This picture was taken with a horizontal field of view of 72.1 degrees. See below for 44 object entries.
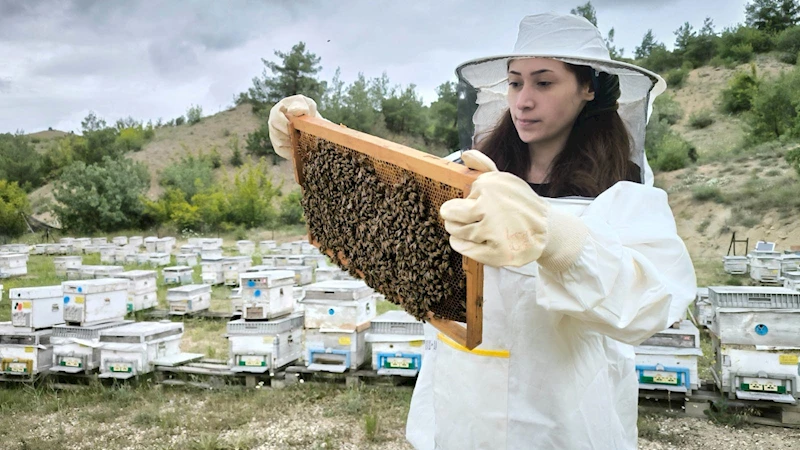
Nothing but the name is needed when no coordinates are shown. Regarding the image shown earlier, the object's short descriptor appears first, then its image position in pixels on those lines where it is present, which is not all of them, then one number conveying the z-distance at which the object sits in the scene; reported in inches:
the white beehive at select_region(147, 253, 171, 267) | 600.4
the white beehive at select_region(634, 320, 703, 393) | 203.8
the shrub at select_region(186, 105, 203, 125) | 2406.4
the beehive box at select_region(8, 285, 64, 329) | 255.3
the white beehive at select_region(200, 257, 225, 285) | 487.5
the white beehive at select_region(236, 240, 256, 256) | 682.8
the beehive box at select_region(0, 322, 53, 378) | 248.4
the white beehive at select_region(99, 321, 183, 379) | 237.9
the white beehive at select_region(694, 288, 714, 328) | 304.7
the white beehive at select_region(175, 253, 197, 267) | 575.5
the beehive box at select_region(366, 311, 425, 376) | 227.6
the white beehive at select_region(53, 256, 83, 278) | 561.5
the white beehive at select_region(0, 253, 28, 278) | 557.9
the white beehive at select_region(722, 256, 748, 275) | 501.4
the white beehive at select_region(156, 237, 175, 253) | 706.3
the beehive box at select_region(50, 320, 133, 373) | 243.3
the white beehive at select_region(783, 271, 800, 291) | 308.0
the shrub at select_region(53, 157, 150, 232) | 1195.3
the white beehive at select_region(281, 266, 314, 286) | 463.5
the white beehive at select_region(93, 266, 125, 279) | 446.9
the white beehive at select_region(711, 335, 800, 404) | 195.2
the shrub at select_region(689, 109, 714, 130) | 1349.7
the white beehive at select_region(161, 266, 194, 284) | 484.2
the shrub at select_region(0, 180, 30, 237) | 1085.1
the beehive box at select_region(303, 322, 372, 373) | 235.5
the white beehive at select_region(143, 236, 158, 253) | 714.8
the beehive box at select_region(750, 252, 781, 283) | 444.1
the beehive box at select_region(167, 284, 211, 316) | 369.1
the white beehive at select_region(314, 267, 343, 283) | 410.6
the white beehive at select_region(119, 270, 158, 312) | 377.7
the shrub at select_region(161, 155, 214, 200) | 1472.7
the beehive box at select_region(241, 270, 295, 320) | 270.5
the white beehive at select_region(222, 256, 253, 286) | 493.0
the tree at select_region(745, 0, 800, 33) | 1702.8
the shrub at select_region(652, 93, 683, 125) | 1397.6
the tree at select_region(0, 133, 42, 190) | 1657.2
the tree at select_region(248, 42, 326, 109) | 1780.3
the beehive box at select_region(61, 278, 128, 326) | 259.3
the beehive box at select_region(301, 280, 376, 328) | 231.6
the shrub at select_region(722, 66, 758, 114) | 1312.7
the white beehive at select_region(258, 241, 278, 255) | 714.2
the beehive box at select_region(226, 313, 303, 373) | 239.1
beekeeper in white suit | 51.9
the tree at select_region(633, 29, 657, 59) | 2044.8
